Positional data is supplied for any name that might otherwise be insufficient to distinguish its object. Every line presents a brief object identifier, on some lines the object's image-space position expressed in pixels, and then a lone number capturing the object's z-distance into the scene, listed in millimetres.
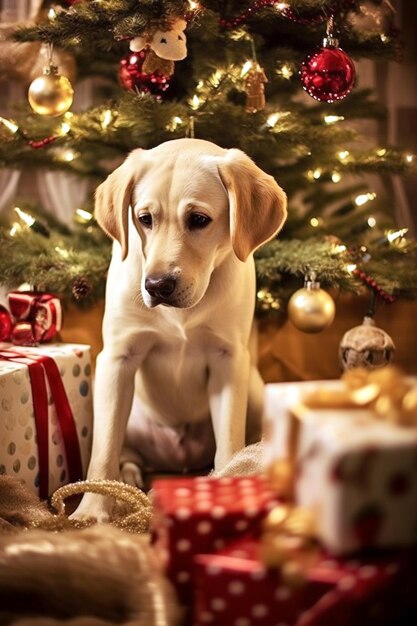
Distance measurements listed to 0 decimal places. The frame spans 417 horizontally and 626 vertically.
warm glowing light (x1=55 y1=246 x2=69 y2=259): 2461
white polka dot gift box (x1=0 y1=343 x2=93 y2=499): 1975
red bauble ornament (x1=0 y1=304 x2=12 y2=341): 2260
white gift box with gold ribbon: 919
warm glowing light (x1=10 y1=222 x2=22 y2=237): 2563
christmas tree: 2197
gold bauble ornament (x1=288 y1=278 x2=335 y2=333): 2324
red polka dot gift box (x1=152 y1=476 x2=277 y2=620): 1040
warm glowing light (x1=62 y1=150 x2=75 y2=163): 2637
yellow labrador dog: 1875
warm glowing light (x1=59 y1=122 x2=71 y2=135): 2395
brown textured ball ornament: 2395
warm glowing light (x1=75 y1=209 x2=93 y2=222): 2602
